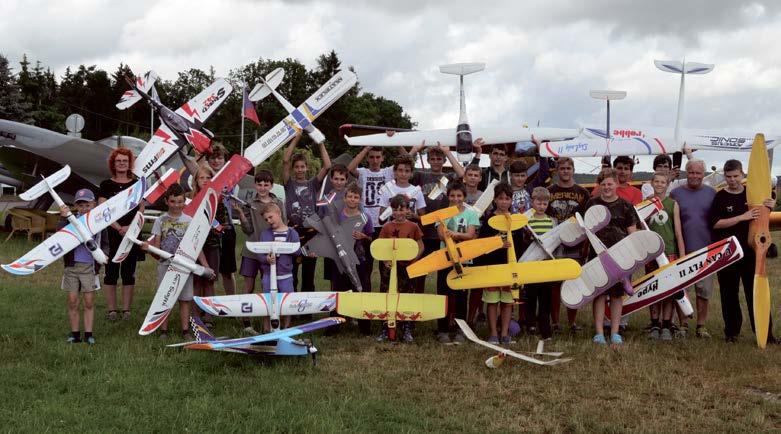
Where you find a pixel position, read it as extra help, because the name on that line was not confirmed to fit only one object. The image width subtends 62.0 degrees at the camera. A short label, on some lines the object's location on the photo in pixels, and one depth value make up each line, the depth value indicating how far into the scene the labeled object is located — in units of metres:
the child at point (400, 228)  6.21
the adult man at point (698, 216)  6.57
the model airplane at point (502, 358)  5.18
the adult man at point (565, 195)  6.58
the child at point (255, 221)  6.63
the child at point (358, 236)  6.41
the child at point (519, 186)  6.67
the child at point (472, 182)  6.57
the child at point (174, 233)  6.21
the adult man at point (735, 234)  6.37
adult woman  6.58
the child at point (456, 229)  6.16
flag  7.84
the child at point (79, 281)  5.73
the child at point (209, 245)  6.66
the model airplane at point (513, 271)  5.98
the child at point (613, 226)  6.26
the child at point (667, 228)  6.58
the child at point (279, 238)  6.16
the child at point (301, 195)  6.90
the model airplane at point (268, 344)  4.92
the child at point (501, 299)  6.10
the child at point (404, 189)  6.59
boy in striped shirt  6.29
